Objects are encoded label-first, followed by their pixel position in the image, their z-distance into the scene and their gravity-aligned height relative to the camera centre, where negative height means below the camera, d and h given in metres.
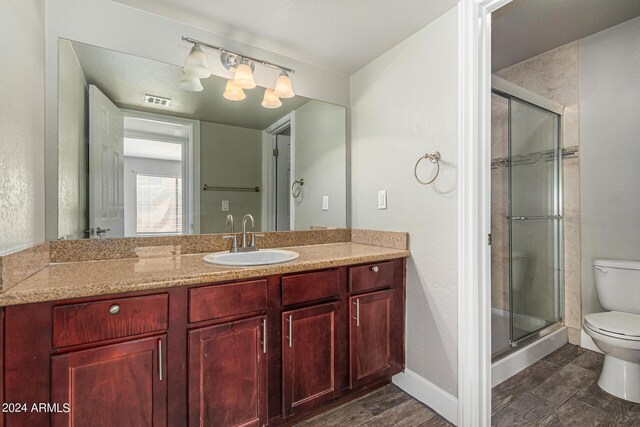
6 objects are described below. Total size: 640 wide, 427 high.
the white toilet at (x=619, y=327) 1.70 -0.67
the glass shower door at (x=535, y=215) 2.35 -0.01
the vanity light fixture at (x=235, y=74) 1.60 +0.81
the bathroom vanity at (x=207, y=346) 0.96 -0.51
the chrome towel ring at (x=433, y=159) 1.64 +0.31
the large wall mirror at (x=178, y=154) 1.46 +0.36
